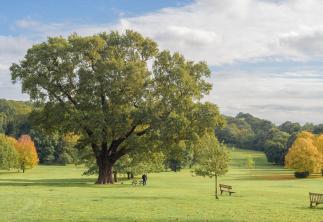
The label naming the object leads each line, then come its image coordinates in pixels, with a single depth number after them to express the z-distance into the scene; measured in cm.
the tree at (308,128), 18628
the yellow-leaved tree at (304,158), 9156
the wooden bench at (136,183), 6012
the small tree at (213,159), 4044
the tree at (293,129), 18788
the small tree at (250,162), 12419
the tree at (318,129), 17375
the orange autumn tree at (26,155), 11150
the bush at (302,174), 9528
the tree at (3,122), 16950
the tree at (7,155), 9962
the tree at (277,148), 15025
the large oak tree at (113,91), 5734
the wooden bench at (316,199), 3394
